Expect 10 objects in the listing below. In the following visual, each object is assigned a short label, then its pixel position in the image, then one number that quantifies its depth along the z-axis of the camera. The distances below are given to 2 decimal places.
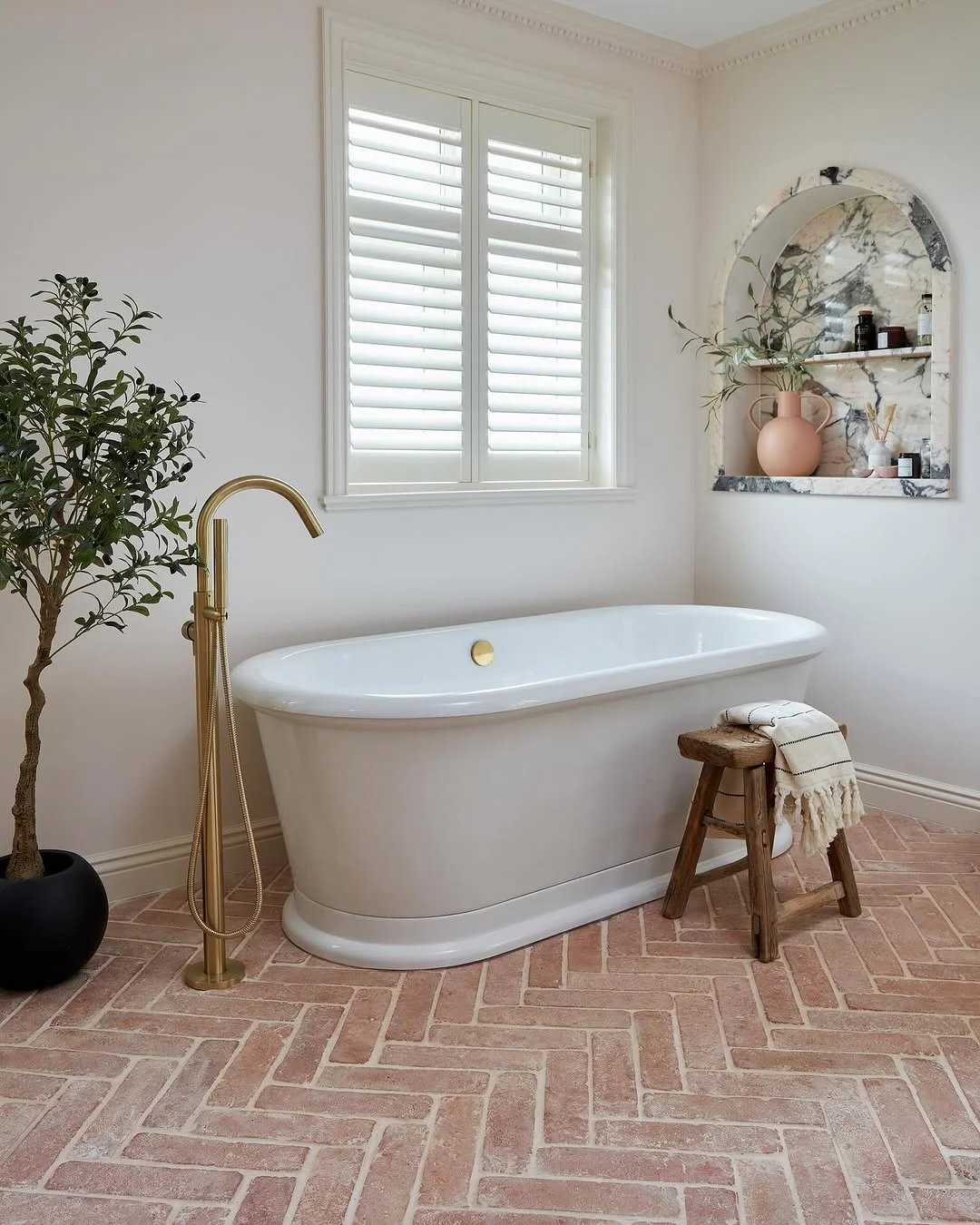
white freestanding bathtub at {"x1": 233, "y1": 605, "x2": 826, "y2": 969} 2.72
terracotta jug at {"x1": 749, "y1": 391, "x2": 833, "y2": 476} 4.33
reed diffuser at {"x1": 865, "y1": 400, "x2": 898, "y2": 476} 4.08
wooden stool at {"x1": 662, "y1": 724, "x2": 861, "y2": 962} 2.88
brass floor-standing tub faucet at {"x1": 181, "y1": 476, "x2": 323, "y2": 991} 2.71
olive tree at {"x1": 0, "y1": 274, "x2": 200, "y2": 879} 2.57
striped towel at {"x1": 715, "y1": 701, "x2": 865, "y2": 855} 2.92
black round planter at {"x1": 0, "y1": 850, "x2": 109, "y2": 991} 2.65
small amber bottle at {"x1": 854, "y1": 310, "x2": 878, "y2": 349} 4.15
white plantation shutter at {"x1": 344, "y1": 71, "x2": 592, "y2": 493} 3.71
